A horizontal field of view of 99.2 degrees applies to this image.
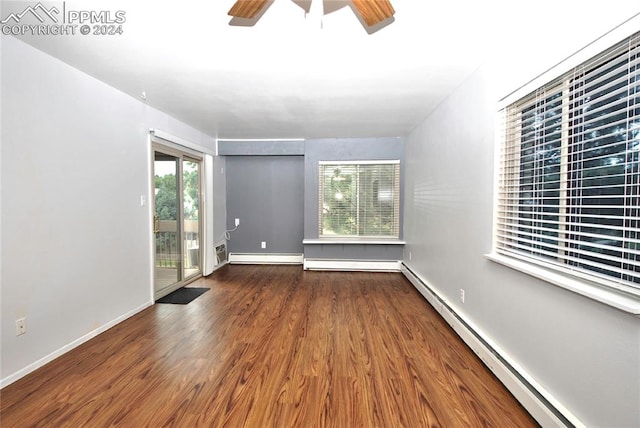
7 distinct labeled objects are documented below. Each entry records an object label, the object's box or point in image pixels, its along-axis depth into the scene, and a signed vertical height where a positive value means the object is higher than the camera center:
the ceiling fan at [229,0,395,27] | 1.47 +1.10
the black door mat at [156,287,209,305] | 3.57 -1.25
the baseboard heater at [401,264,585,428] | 1.46 -1.11
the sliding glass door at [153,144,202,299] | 3.63 -0.19
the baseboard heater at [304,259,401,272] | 5.03 -1.09
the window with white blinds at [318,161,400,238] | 5.04 +0.15
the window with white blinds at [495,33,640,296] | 1.20 +0.19
